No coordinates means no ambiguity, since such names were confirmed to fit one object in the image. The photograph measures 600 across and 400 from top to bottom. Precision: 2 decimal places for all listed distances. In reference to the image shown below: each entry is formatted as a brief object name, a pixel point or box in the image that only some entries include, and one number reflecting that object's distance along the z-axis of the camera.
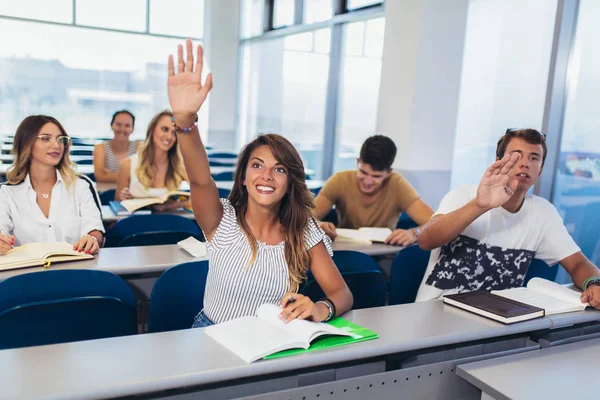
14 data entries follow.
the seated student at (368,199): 3.31
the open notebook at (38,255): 2.22
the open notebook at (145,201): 3.39
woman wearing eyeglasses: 2.68
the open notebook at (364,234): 3.07
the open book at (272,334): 1.39
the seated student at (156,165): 3.92
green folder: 1.41
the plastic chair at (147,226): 2.98
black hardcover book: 1.77
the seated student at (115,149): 4.94
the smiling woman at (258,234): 1.88
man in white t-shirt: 2.26
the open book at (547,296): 1.91
